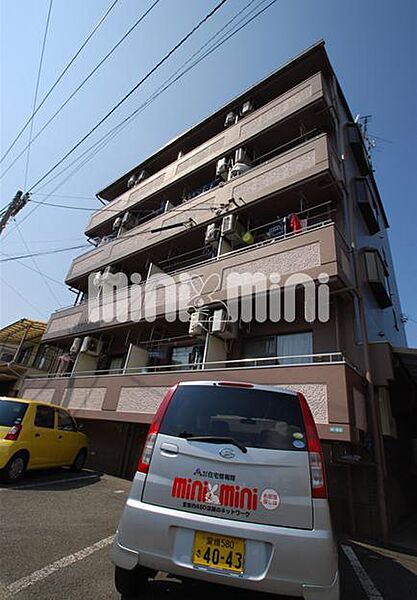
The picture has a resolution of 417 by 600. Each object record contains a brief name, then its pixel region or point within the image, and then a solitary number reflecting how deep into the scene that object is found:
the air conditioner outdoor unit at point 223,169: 10.98
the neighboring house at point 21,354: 19.17
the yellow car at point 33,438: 5.42
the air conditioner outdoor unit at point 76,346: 12.07
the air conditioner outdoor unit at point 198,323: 7.96
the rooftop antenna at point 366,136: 12.12
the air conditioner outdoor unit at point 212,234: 9.59
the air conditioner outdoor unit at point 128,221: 14.73
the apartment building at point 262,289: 5.98
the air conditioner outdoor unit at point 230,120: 12.49
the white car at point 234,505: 1.88
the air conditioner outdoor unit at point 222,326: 7.64
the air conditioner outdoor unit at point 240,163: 10.29
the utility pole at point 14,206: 10.17
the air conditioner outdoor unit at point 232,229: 9.16
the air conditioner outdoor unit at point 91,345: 11.65
